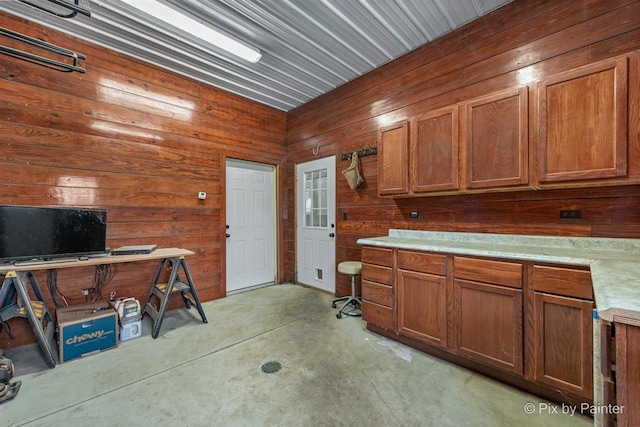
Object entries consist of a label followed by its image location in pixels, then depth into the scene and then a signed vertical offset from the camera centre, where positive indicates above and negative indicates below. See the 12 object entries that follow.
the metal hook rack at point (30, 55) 1.71 +1.17
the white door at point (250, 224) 4.00 -0.20
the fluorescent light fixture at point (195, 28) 2.21 +1.77
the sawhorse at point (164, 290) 2.68 -0.87
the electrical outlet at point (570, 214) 1.99 -0.03
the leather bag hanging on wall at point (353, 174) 3.38 +0.50
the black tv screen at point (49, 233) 2.16 -0.17
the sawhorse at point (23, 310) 2.05 -0.80
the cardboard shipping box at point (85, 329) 2.20 -1.04
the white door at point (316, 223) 3.89 -0.18
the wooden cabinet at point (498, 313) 1.57 -0.76
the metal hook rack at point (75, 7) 1.45 +1.20
